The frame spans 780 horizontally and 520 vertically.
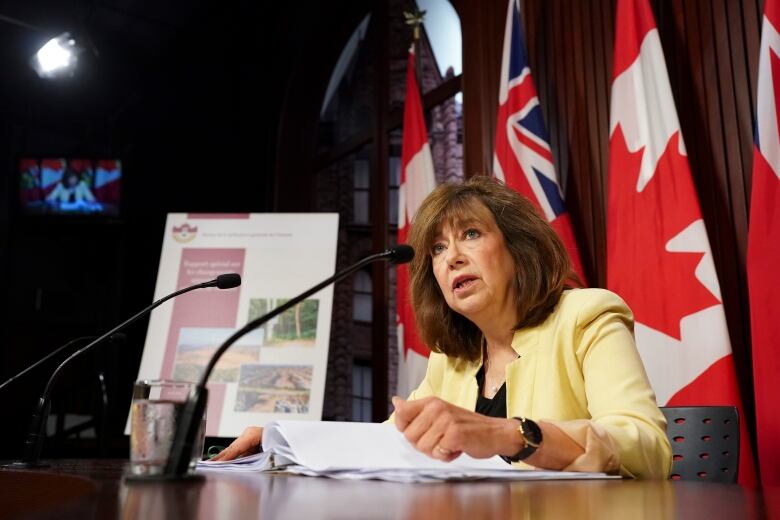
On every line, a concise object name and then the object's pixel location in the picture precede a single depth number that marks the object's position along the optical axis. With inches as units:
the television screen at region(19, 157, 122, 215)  259.9
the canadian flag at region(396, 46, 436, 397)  142.3
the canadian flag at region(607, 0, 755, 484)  79.4
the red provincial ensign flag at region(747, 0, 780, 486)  71.0
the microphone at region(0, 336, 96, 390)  72.1
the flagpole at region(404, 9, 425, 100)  159.2
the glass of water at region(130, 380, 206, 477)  35.4
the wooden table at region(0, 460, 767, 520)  25.0
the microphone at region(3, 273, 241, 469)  62.7
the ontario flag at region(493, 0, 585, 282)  104.9
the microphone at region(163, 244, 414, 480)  34.9
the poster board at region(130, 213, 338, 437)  135.6
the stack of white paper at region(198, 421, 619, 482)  36.8
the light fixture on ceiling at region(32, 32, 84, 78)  204.4
